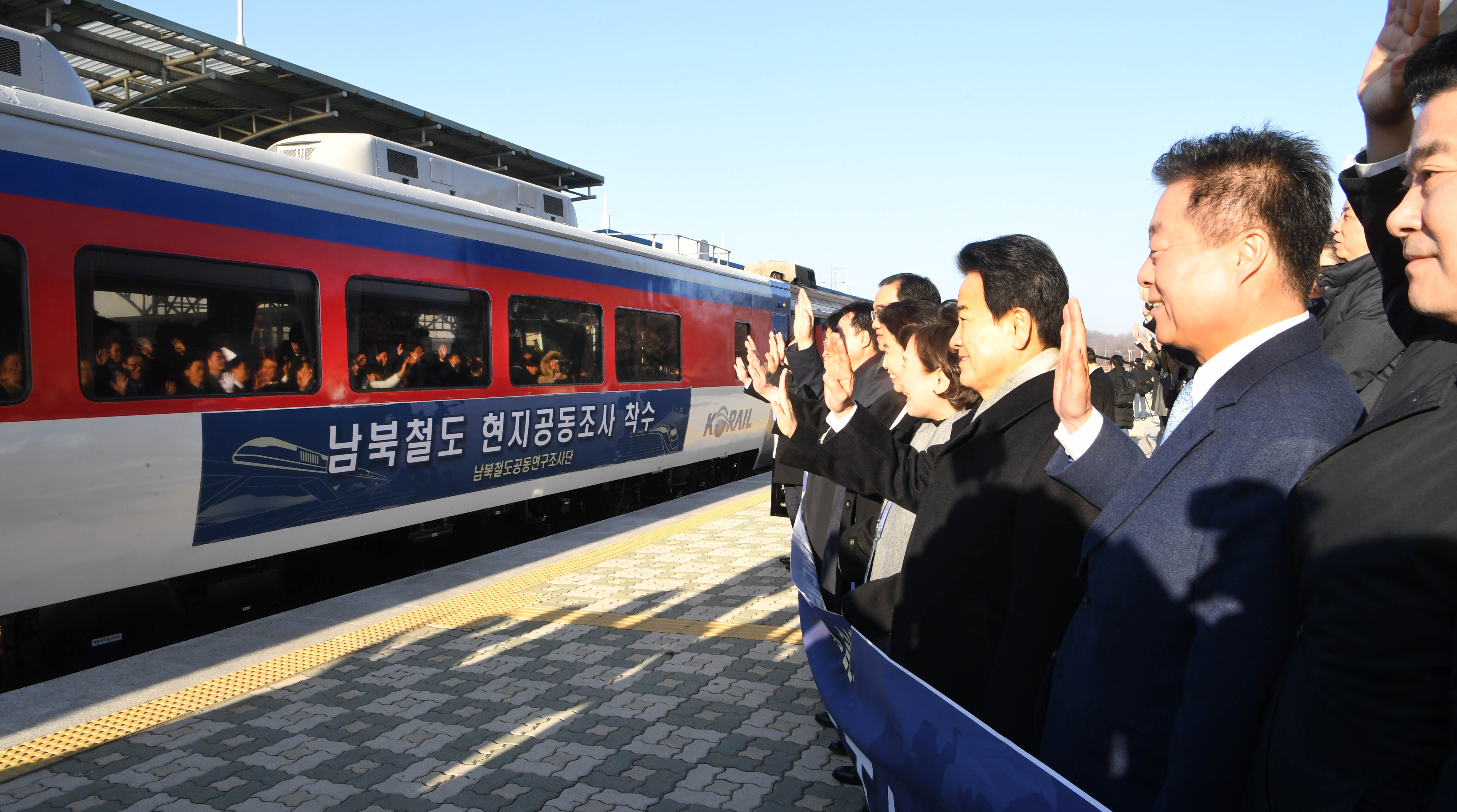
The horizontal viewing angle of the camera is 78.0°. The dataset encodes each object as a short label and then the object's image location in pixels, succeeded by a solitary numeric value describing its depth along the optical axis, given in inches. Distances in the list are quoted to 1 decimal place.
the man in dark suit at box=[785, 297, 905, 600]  140.3
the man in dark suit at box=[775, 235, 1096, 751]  74.6
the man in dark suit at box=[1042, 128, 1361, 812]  50.4
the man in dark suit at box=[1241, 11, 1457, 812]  37.5
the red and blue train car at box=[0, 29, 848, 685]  169.0
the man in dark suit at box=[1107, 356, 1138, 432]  384.5
